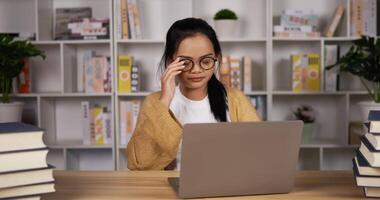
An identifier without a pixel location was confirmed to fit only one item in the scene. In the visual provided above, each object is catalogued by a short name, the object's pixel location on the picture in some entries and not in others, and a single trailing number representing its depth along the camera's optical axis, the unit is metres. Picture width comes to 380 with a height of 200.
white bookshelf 3.49
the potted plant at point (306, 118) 3.34
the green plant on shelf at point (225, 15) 3.34
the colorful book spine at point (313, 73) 3.32
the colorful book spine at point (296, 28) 3.36
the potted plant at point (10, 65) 3.00
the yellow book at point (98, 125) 3.41
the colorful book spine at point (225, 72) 3.34
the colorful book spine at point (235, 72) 3.34
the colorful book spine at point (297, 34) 3.34
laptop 1.03
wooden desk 1.10
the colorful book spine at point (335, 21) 3.33
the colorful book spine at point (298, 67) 3.34
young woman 1.54
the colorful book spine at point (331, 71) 3.32
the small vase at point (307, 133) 3.34
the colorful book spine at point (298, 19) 3.36
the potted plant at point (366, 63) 2.95
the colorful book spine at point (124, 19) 3.31
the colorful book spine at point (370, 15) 3.27
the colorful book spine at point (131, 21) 3.32
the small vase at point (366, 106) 2.98
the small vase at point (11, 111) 3.15
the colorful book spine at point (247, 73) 3.35
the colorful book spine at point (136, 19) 3.32
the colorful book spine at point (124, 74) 3.36
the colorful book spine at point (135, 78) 3.37
